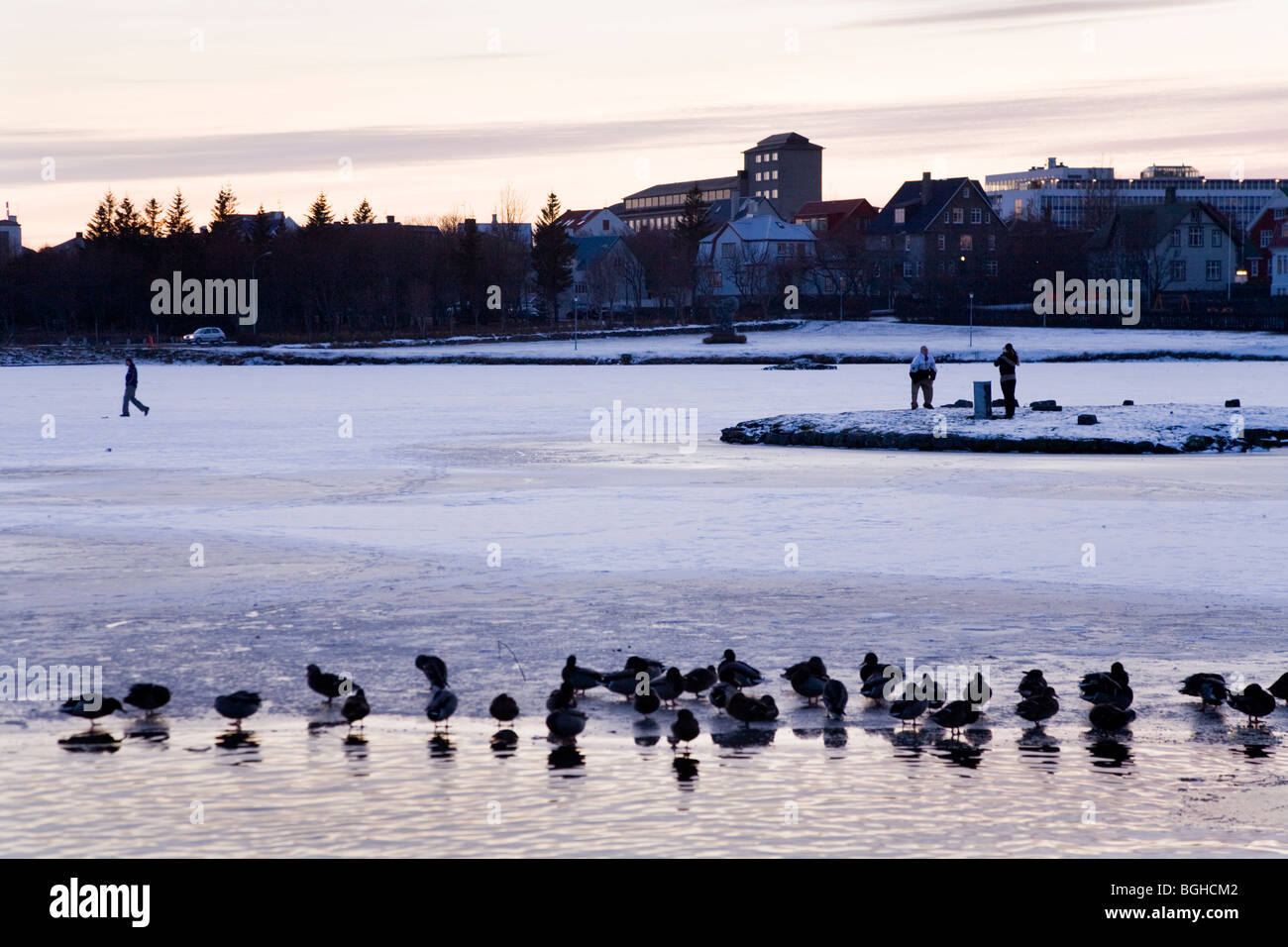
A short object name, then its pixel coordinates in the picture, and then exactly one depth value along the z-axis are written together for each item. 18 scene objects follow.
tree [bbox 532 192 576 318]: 113.44
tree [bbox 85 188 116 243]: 116.94
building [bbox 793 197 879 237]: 138.62
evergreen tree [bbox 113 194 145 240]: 113.34
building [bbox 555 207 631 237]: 188.12
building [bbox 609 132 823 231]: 197.12
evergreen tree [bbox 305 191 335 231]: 115.06
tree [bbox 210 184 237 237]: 116.12
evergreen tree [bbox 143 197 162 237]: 117.06
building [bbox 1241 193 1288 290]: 118.12
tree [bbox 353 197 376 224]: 128.00
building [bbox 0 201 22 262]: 139.38
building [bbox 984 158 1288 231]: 191.50
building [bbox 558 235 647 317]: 122.85
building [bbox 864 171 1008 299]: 120.25
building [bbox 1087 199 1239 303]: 105.50
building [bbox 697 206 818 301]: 122.31
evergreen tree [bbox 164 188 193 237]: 117.75
